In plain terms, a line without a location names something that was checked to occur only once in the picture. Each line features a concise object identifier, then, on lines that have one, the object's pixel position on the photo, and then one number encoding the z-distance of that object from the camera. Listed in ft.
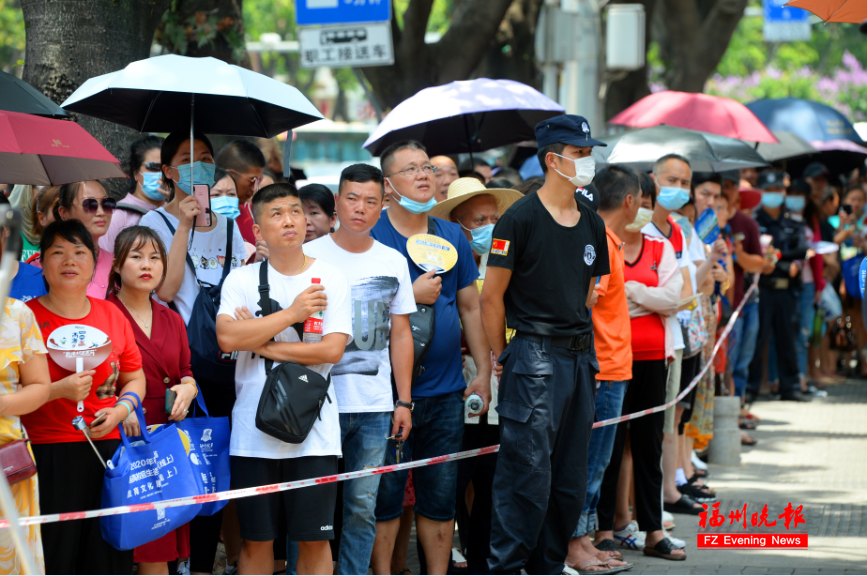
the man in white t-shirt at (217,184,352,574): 27.22
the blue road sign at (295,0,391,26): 57.41
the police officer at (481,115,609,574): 29.73
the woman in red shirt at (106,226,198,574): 28.68
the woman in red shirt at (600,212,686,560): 38.09
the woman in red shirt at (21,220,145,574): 26.61
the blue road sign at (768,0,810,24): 131.44
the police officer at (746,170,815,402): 67.72
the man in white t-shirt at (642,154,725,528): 41.75
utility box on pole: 74.49
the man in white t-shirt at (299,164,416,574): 29.60
